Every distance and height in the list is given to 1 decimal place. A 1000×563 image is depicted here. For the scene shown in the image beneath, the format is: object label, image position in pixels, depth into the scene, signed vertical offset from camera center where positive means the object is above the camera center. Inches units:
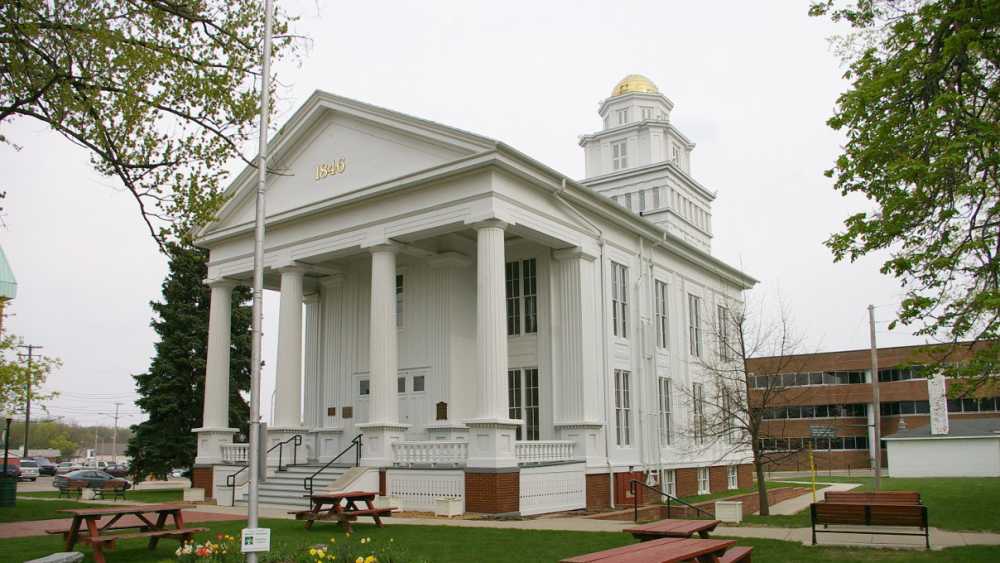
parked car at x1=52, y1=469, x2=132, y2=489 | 1345.8 -121.3
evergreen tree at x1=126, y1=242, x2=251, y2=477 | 1325.0 +57.9
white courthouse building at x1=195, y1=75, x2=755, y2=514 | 797.9 +98.7
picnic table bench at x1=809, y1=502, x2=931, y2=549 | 537.0 -72.1
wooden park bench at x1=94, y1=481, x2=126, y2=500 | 1160.6 -116.3
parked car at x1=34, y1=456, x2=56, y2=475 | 2709.2 -172.6
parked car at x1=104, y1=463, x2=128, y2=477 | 1983.8 -140.8
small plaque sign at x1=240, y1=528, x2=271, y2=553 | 353.4 -53.4
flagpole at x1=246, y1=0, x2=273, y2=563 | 421.7 +65.5
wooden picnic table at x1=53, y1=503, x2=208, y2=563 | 480.7 -69.8
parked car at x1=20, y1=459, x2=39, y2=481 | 2175.2 -145.6
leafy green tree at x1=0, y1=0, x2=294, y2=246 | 470.3 +195.4
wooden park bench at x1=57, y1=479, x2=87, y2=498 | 1253.9 -112.7
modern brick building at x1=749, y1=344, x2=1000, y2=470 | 2598.4 -14.2
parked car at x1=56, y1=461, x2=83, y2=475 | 2687.3 -183.8
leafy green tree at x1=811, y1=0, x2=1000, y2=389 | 502.0 +155.4
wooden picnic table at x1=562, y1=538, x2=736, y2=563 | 312.1 -58.2
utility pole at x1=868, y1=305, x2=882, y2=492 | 1366.3 -0.8
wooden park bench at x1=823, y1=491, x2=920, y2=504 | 628.8 -70.5
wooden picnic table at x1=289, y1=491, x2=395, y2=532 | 619.5 -74.9
